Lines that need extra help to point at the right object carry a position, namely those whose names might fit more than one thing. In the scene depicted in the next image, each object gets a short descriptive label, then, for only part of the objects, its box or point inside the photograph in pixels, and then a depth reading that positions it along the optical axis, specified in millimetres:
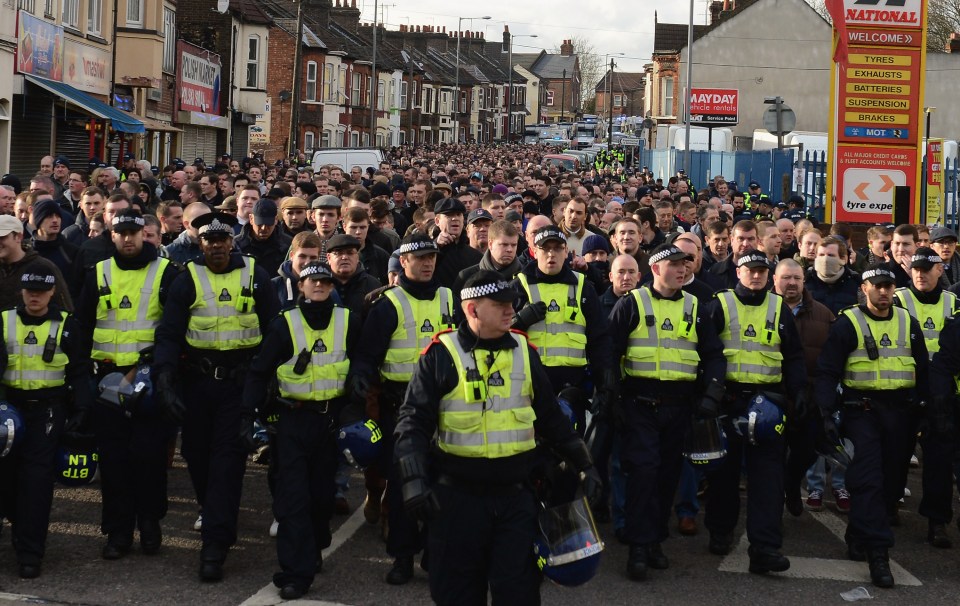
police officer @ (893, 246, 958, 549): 8750
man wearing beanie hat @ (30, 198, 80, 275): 9992
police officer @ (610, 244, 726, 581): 8023
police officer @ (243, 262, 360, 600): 7438
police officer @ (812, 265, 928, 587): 8172
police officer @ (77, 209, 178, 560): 8062
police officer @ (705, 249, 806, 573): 8180
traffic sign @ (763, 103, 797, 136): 22203
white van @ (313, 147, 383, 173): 30500
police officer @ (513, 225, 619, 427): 8273
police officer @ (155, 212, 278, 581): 7793
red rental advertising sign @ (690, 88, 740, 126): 52406
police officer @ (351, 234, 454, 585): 7691
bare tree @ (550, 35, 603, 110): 161250
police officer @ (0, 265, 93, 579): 7645
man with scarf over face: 10070
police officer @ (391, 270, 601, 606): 5844
